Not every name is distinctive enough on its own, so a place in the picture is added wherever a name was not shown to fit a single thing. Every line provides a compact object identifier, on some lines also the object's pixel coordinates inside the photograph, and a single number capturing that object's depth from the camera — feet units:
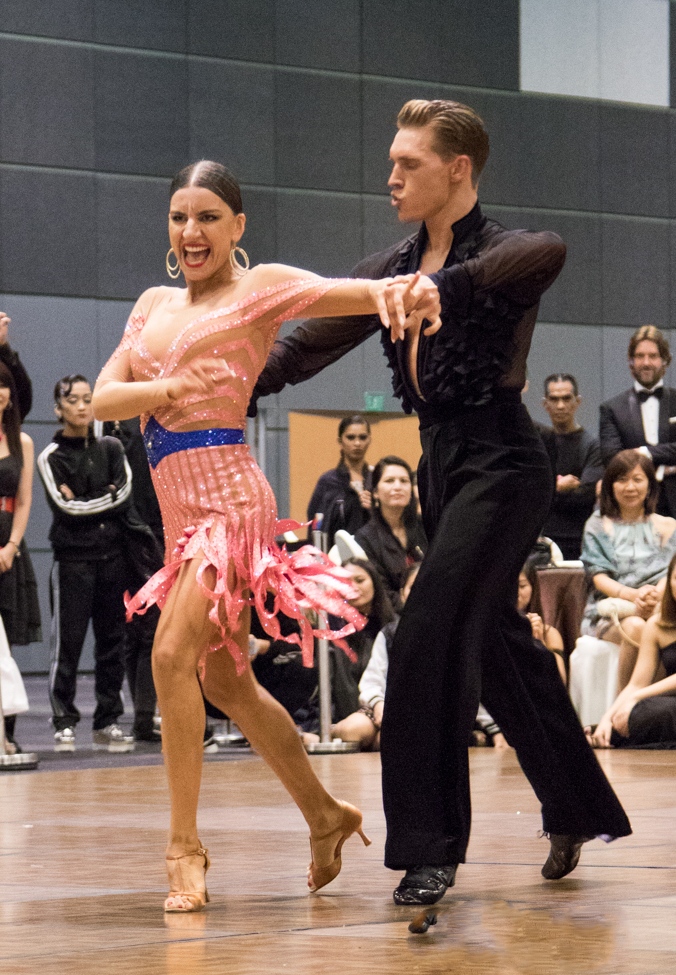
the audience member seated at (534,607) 44.51
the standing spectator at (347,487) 50.99
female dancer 19.09
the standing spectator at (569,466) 50.87
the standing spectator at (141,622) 44.96
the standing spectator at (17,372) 42.23
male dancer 18.65
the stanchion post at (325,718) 42.31
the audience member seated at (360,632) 44.88
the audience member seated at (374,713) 43.00
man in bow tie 49.16
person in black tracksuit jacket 44.23
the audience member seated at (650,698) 41.86
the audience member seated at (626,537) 45.45
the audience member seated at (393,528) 46.71
